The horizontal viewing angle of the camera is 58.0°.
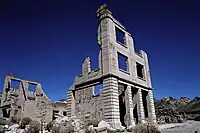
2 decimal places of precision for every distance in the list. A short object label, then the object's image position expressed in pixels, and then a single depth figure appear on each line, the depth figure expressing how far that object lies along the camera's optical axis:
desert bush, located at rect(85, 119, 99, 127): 14.70
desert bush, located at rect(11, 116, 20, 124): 27.84
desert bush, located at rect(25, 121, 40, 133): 14.07
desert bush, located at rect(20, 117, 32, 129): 19.70
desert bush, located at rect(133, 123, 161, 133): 9.70
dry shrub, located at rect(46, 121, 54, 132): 14.55
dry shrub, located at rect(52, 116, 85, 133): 11.70
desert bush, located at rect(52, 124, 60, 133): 12.07
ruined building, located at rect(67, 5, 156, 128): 16.50
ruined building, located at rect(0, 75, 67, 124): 28.47
